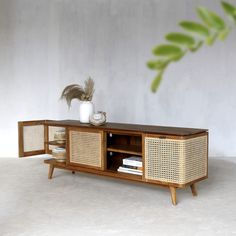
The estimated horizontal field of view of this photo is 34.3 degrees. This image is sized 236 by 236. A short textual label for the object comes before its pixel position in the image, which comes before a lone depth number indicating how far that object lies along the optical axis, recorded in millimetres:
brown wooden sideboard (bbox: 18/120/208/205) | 3111
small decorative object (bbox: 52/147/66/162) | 4094
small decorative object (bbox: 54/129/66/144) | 4145
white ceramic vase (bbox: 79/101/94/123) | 3992
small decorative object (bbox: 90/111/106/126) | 3785
